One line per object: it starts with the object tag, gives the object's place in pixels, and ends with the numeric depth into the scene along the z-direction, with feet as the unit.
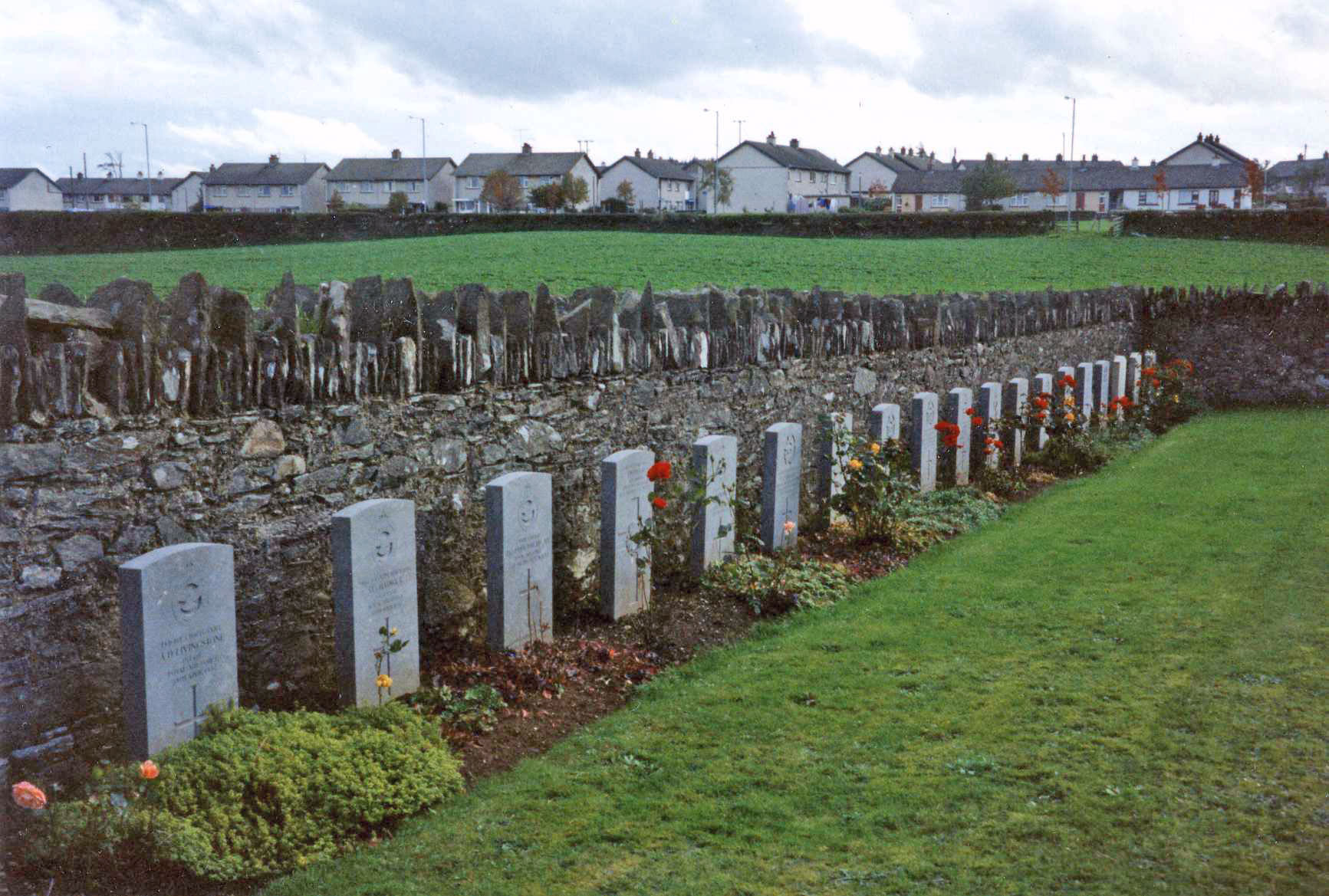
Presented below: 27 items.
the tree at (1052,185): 290.97
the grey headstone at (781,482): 29.17
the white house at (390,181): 306.96
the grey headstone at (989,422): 41.06
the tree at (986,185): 268.82
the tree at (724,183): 288.92
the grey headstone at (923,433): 36.76
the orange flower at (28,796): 13.07
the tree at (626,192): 285.23
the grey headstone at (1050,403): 44.39
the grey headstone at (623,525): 23.99
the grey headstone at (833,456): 32.30
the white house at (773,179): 291.79
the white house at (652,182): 304.91
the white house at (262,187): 281.54
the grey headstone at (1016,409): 43.45
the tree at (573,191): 265.95
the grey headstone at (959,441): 39.75
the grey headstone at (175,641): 14.88
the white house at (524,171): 303.27
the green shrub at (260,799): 13.74
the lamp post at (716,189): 271.98
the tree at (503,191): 277.64
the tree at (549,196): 262.26
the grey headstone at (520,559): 21.06
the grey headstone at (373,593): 18.01
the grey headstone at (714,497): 26.61
